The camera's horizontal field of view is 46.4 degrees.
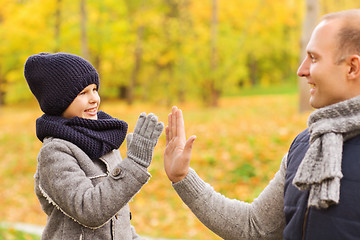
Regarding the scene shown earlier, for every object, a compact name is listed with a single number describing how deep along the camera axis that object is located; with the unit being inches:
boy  79.4
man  63.9
